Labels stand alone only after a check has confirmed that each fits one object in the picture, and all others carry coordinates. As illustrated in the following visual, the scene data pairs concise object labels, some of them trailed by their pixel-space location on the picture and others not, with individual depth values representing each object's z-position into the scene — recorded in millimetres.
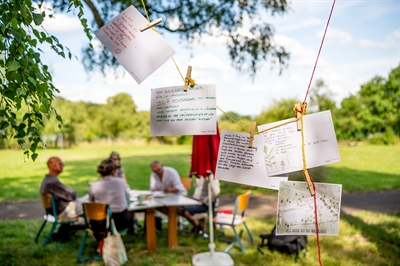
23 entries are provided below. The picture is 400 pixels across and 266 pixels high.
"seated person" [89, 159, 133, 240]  4562
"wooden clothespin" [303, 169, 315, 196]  1573
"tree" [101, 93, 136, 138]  45031
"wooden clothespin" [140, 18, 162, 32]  1819
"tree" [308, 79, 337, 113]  28186
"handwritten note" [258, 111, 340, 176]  1624
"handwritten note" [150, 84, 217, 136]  1882
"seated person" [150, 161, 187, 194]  5779
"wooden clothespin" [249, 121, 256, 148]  1732
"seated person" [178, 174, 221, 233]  5418
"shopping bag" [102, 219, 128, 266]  4215
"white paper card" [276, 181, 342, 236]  1632
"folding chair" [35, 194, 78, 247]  4906
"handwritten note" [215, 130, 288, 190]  1760
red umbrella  4098
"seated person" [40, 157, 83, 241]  4973
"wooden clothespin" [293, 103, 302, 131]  1630
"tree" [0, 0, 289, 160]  5117
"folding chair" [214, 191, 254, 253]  4871
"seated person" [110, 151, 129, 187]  5777
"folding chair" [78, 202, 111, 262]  4336
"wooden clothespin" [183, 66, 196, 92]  1868
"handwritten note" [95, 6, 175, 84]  1832
